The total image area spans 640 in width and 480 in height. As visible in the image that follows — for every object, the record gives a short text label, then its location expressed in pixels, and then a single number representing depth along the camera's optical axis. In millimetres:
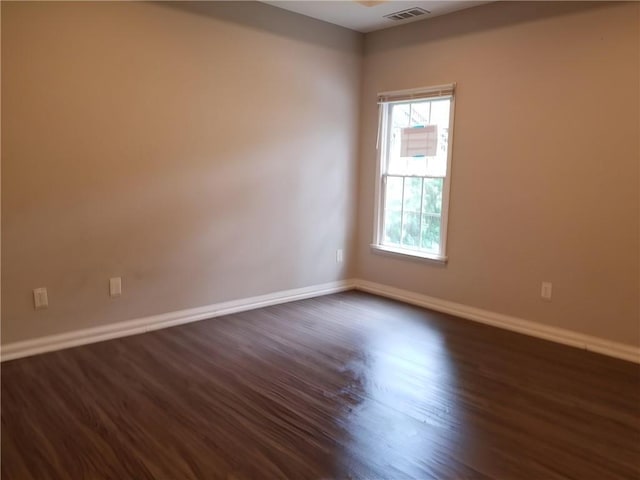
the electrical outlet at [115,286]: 3484
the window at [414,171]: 4305
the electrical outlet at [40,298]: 3168
